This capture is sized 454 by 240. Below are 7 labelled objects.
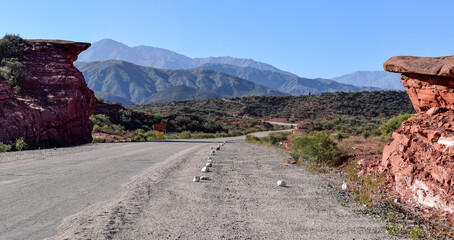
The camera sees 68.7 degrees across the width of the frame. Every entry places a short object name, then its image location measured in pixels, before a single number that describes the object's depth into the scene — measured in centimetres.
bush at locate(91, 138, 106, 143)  2262
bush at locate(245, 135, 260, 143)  2703
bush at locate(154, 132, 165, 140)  3113
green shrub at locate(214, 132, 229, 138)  3987
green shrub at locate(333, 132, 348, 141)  2302
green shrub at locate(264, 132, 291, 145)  2549
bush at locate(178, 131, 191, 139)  3386
